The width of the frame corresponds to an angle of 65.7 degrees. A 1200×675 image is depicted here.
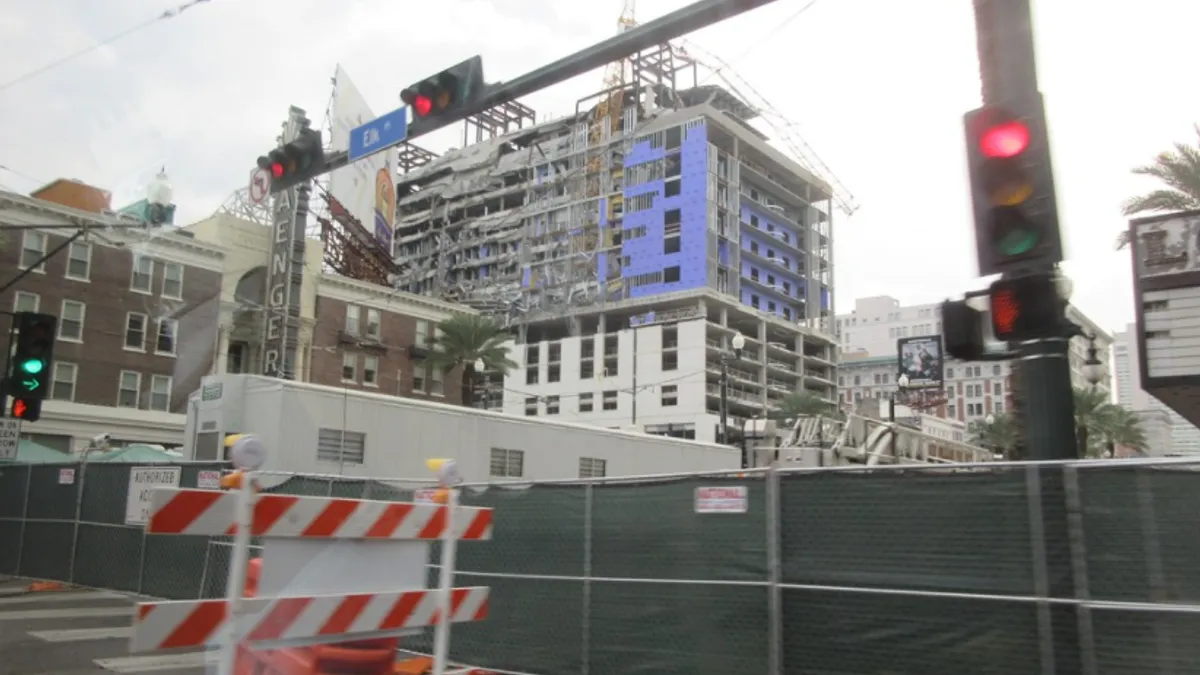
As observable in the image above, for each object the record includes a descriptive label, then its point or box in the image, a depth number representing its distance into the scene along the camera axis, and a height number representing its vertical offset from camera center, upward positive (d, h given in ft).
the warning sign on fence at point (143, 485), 49.03 +0.08
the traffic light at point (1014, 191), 19.42 +6.48
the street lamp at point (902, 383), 114.93 +14.20
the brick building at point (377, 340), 177.27 +29.55
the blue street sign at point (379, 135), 41.01 +15.90
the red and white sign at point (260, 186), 46.29 +15.09
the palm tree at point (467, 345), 188.34 +29.72
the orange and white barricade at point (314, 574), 14.92 -1.57
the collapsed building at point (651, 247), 325.21 +95.03
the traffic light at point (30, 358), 49.90 +6.77
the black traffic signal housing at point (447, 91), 37.29 +16.06
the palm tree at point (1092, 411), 175.29 +17.53
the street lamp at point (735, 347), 104.94 +16.63
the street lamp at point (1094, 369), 65.62 +9.38
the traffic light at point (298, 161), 44.65 +15.73
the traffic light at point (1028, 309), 19.26 +3.96
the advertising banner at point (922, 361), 149.03 +22.30
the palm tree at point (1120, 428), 197.57 +16.05
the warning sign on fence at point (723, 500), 27.17 -0.12
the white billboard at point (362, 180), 160.40 +61.58
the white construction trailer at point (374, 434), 53.83 +3.52
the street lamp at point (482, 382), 205.52 +25.53
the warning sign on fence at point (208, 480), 46.91 +0.37
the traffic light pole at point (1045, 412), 19.49 +1.84
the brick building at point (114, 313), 133.49 +26.26
